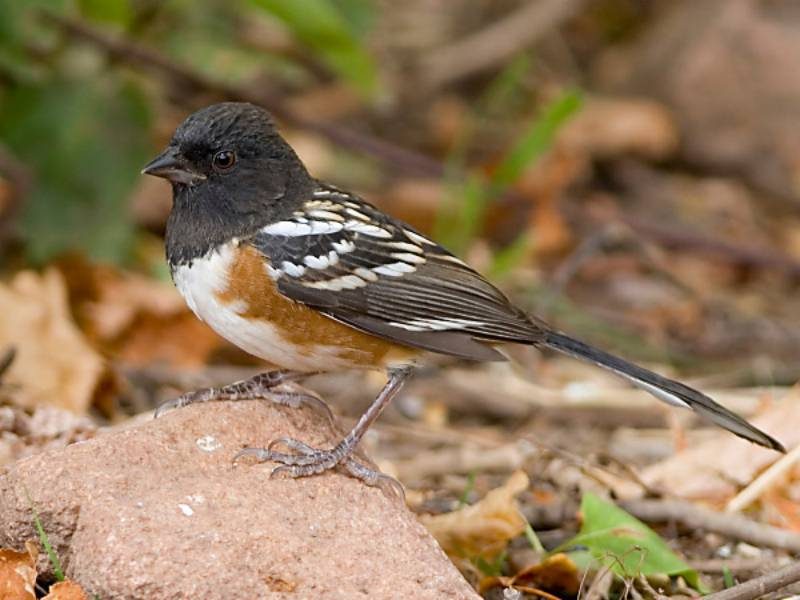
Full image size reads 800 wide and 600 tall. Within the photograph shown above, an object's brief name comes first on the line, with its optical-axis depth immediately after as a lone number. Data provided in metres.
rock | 5.60
